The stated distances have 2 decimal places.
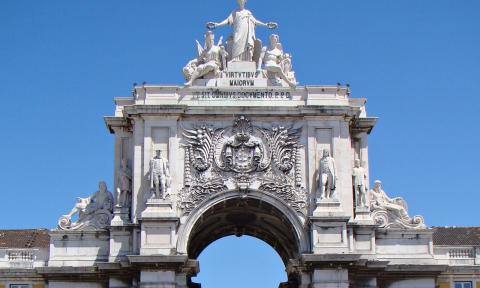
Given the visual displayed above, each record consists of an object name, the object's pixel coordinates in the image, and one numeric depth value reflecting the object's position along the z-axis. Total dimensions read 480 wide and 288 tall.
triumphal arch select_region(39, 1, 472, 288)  49.41
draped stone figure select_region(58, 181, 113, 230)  50.97
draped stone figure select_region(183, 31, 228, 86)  52.34
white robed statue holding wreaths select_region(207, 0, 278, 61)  53.31
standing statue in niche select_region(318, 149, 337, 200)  50.19
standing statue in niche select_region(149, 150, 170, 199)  49.91
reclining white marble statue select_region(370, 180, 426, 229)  51.25
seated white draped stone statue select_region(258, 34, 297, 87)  52.31
